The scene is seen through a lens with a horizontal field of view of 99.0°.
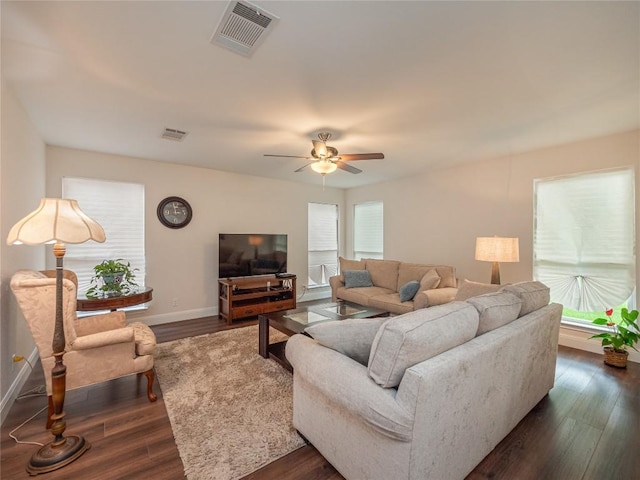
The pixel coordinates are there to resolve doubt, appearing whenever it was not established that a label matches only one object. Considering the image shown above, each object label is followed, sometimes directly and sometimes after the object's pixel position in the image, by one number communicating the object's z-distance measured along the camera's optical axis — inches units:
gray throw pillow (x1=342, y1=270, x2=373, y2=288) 192.6
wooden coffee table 111.2
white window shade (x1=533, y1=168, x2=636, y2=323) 123.9
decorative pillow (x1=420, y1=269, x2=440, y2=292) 152.9
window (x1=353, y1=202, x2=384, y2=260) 237.3
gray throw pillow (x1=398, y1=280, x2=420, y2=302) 155.8
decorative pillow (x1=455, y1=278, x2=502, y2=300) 111.5
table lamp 131.1
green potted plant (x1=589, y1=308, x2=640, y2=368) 113.0
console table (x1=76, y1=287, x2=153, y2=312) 119.0
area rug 66.9
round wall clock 171.8
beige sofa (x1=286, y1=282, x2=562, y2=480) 47.9
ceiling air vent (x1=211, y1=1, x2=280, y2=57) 59.8
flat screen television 183.0
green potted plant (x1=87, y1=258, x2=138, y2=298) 127.2
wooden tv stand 172.1
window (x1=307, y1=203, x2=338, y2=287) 244.5
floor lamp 64.7
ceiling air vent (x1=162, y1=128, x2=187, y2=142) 123.3
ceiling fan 117.1
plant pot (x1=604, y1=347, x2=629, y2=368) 113.1
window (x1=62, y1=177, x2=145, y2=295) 148.7
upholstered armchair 73.8
